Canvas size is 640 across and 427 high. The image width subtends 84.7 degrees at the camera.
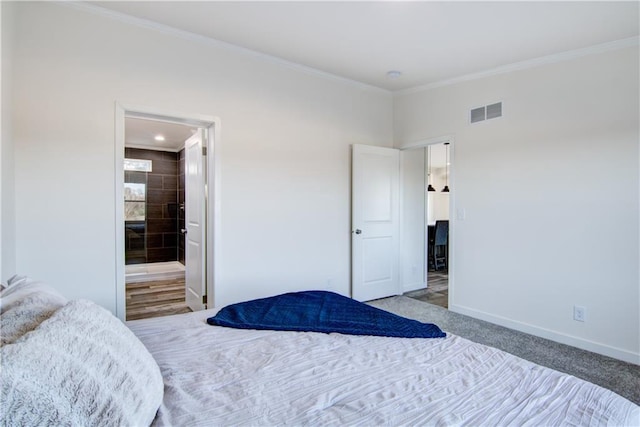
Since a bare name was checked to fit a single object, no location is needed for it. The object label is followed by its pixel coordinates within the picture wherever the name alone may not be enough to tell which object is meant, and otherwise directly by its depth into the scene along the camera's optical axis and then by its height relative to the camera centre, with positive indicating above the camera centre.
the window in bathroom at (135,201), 6.35 +0.16
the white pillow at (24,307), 1.01 -0.32
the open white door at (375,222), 4.13 -0.16
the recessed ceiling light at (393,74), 3.80 +1.49
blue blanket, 1.74 -0.59
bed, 1.02 -0.62
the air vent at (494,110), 3.54 +1.01
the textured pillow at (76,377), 0.74 -0.40
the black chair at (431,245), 6.42 -0.66
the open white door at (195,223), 3.50 -0.14
